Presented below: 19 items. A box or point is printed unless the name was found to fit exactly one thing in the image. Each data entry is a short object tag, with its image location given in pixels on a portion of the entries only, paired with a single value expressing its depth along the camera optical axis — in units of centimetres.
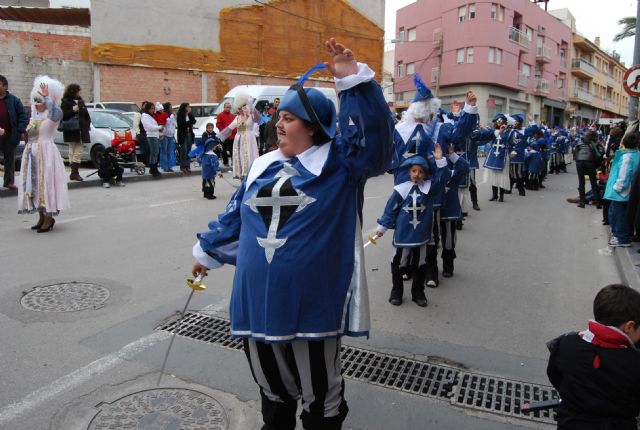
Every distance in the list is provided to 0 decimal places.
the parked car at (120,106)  2184
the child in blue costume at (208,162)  1120
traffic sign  1262
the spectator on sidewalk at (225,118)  1404
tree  3688
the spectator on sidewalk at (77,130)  1152
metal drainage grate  348
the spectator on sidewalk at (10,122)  952
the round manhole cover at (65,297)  485
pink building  4416
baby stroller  1402
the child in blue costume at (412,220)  533
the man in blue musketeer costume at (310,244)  229
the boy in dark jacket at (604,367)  234
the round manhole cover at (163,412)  306
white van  2012
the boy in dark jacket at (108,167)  1237
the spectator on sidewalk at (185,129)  1655
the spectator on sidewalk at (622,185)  822
